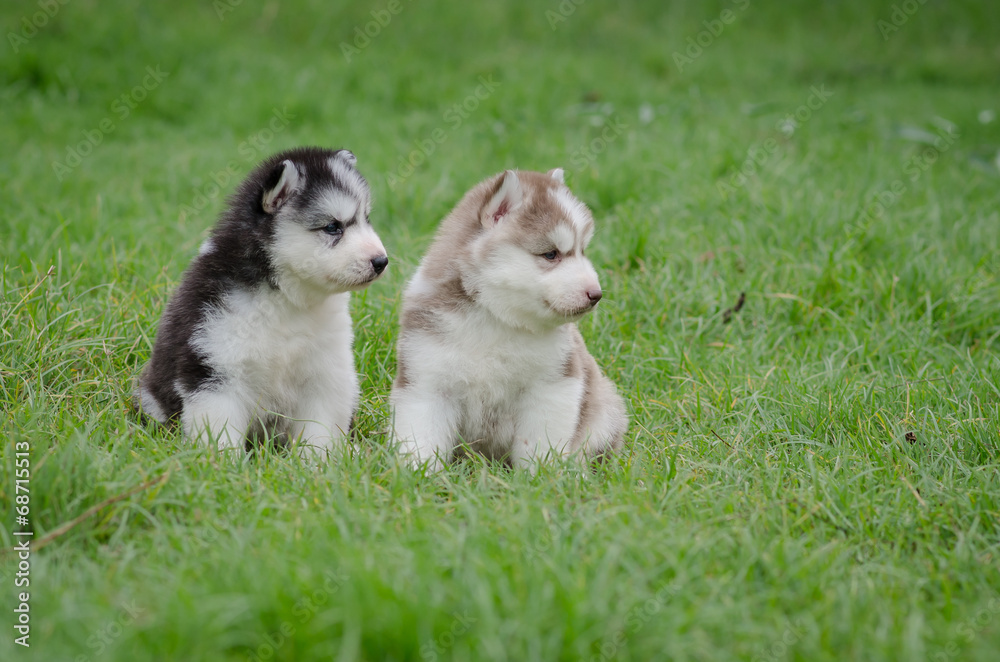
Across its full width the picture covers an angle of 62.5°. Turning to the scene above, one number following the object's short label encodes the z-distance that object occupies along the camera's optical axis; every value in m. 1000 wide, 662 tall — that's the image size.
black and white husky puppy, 3.55
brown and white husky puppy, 3.56
